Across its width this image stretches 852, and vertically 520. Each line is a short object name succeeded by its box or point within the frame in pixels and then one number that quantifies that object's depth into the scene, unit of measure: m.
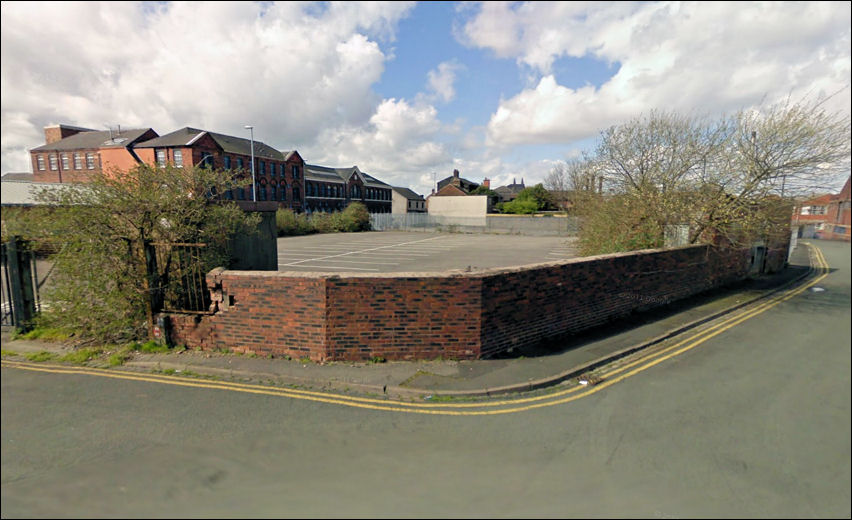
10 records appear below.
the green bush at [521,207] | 58.41
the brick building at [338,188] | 43.38
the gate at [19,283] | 7.06
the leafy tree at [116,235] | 6.41
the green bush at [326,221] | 34.28
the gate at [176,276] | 6.88
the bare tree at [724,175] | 10.63
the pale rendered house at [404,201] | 68.31
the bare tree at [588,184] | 15.22
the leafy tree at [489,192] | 71.36
